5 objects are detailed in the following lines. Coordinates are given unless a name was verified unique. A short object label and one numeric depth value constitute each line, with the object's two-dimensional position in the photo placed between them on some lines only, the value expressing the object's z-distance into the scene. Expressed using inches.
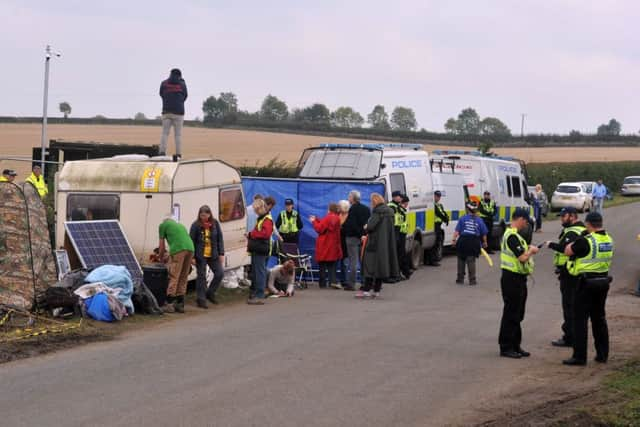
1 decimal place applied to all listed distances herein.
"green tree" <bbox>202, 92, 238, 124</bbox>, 2884.4
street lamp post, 1008.9
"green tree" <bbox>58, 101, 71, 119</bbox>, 3280.3
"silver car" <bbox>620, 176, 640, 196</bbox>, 2378.2
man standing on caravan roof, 874.8
